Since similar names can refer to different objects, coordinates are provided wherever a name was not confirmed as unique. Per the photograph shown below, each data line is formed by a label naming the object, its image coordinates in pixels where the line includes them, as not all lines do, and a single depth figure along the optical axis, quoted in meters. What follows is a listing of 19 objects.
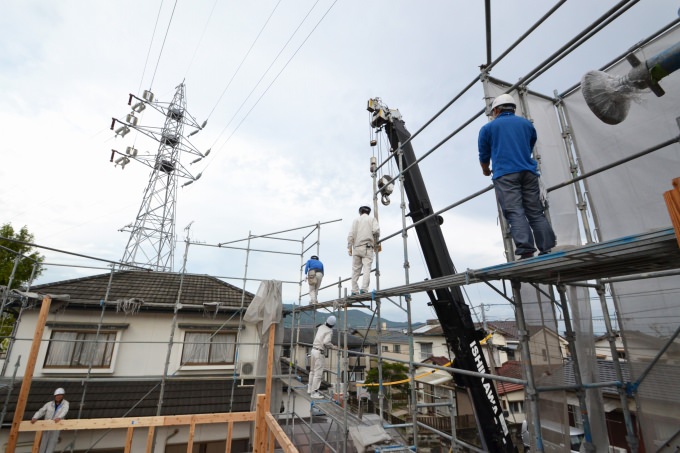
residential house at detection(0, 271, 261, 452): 8.40
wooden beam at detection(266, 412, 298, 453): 3.75
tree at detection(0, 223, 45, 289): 15.76
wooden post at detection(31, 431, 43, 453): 6.44
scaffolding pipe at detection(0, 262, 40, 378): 7.67
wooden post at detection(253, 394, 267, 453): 5.53
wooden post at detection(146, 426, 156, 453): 6.29
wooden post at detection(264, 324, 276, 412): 8.02
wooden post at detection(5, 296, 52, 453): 6.40
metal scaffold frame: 2.03
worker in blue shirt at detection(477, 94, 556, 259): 2.85
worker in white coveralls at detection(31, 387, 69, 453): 6.93
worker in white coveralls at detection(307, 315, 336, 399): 7.18
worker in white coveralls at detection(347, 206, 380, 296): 6.03
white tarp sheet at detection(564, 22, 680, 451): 3.01
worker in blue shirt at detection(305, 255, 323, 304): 8.15
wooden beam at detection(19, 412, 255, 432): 6.45
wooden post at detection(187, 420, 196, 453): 6.59
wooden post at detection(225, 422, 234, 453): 6.89
